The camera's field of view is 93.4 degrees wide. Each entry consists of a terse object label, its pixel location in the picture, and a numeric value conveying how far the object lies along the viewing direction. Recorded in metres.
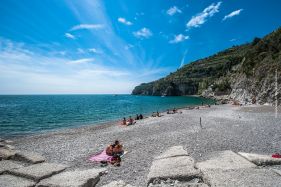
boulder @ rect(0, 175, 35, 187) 5.64
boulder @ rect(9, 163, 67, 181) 6.17
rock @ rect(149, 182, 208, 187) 4.97
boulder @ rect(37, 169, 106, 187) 5.51
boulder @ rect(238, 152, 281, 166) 6.44
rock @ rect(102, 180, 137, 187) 5.38
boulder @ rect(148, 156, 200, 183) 5.66
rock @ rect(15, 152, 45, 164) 8.01
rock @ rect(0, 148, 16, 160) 8.44
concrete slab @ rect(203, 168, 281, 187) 4.69
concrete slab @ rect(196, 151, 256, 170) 5.94
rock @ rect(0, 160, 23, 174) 6.81
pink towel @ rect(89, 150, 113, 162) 8.92
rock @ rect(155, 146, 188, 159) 7.42
